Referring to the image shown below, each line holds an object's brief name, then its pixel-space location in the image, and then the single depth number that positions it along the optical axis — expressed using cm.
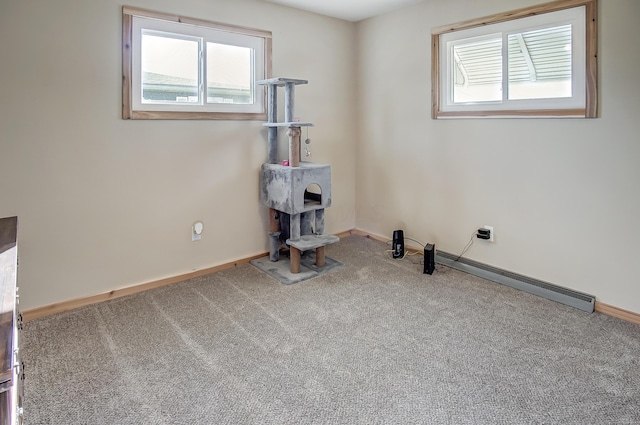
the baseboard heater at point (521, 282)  279
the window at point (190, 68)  296
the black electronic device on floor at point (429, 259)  343
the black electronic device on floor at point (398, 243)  385
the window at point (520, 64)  272
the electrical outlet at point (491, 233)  336
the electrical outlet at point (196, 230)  340
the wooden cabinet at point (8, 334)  81
